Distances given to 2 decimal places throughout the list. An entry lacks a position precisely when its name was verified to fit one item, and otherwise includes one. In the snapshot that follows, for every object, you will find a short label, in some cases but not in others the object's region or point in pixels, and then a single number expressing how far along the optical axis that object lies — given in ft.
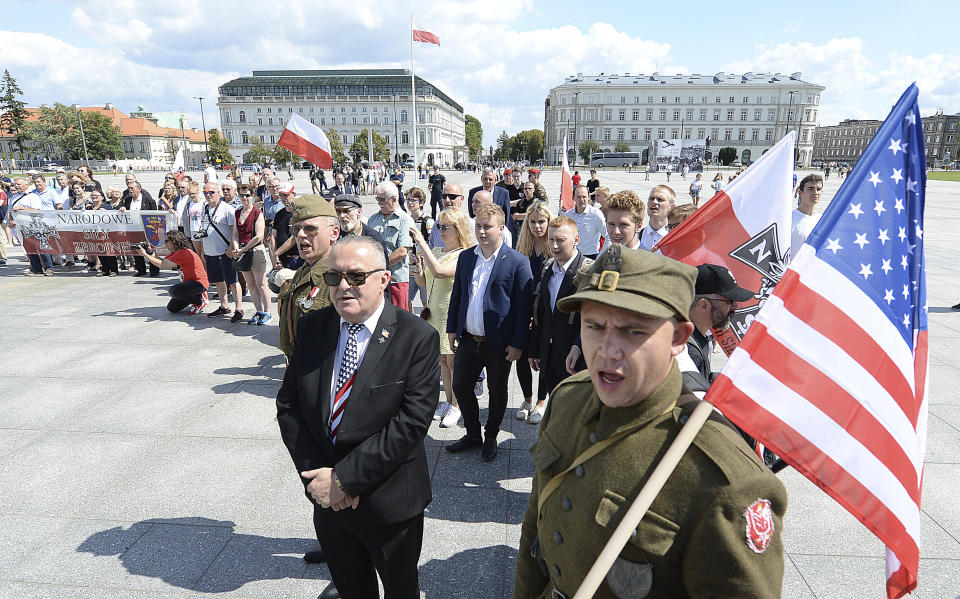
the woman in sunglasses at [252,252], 25.93
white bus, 298.06
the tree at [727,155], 329.11
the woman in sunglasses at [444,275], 15.64
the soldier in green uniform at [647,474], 4.24
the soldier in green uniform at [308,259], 11.43
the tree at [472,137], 563.07
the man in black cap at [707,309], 7.94
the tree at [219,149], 288.28
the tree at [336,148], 254.43
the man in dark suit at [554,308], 13.15
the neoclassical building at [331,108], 394.93
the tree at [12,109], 235.81
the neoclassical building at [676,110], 392.06
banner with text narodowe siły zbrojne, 35.53
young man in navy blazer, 13.60
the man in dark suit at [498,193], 33.45
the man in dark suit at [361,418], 7.54
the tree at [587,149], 330.11
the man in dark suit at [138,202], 37.27
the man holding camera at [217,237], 26.48
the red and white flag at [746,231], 10.12
